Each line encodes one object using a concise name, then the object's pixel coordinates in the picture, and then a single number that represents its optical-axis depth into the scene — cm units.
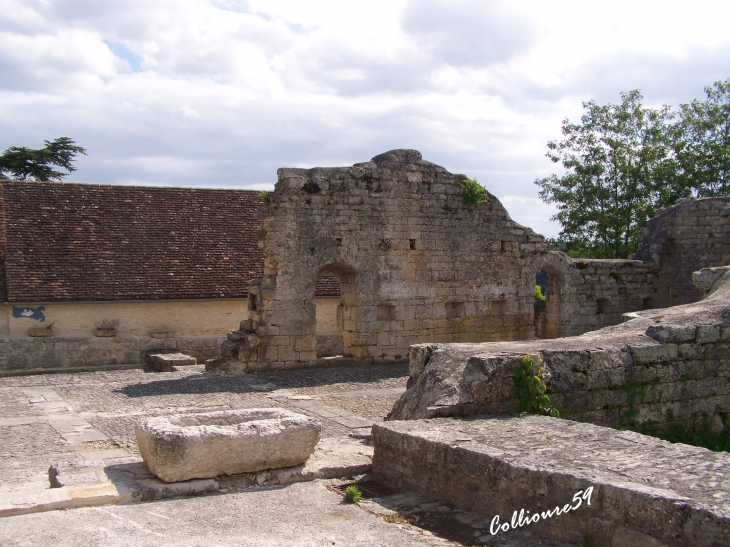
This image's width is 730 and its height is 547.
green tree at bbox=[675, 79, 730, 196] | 2500
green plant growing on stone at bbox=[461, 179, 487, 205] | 1588
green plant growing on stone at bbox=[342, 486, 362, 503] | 589
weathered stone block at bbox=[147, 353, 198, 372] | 1617
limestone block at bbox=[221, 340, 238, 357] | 1456
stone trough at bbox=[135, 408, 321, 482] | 598
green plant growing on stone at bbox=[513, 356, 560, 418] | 699
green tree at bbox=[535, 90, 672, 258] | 2464
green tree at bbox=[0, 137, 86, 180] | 3434
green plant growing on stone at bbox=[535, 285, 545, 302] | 1892
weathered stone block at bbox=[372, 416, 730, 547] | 432
